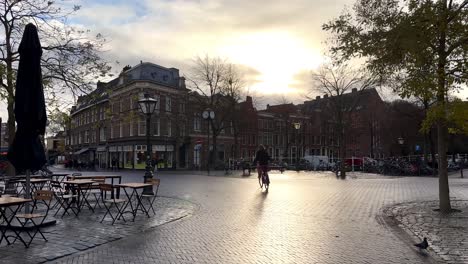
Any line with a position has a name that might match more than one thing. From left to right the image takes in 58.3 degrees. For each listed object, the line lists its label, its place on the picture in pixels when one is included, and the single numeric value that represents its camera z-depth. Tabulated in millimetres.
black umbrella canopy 8227
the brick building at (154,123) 51062
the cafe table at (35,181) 12082
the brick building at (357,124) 36594
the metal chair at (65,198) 10264
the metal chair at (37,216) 7297
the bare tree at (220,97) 47156
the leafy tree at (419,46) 10039
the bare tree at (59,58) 14727
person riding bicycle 17938
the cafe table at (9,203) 6875
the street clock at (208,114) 35688
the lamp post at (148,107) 15836
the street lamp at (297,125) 40450
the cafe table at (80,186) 10615
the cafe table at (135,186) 9953
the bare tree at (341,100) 32312
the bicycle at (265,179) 17625
